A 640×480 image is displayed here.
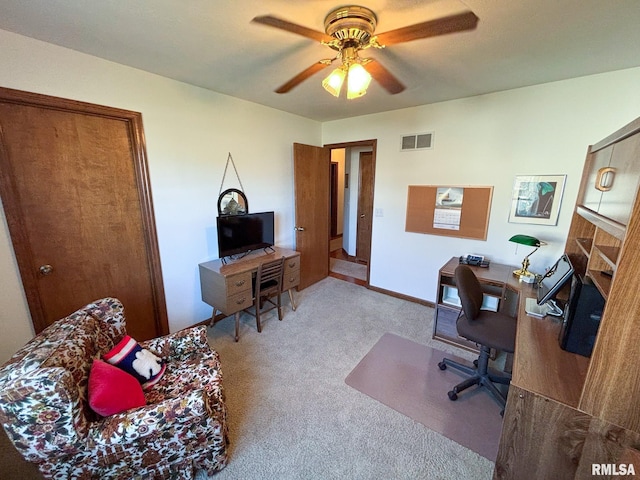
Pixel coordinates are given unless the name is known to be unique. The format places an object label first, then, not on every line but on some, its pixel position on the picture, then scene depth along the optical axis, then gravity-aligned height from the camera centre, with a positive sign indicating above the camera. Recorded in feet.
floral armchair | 3.25 -3.37
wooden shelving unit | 2.85 -2.76
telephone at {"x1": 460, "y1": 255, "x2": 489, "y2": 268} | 8.72 -2.53
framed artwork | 7.93 -0.39
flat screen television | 8.79 -1.76
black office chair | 5.85 -3.33
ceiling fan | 3.76 +2.35
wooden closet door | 5.61 -0.55
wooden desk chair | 8.77 -3.51
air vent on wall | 9.98 +1.71
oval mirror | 9.43 -0.69
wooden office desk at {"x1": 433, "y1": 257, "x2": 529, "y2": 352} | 7.89 -3.56
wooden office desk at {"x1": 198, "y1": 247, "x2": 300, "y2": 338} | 8.11 -3.14
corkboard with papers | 9.28 -0.93
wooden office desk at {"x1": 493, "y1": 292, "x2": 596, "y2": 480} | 3.34 -3.15
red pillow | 3.83 -3.15
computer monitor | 5.38 -2.31
